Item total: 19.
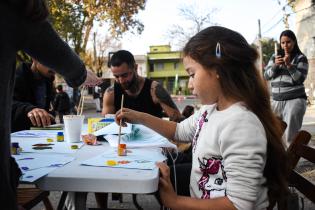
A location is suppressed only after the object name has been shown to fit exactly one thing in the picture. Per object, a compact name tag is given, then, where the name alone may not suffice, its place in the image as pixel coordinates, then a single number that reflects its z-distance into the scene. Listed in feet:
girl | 3.93
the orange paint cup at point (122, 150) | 5.14
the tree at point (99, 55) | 99.35
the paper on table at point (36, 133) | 7.07
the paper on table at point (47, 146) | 5.52
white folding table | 3.81
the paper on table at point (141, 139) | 5.97
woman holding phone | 13.07
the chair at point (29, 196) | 6.12
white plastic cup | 6.42
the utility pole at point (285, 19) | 33.04
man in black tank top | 11.10
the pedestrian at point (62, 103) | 36.06
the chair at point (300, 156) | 5.36
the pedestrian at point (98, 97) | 55.98
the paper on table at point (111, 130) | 6.57
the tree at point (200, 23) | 81.41
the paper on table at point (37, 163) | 3.97
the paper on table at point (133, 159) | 4.43
